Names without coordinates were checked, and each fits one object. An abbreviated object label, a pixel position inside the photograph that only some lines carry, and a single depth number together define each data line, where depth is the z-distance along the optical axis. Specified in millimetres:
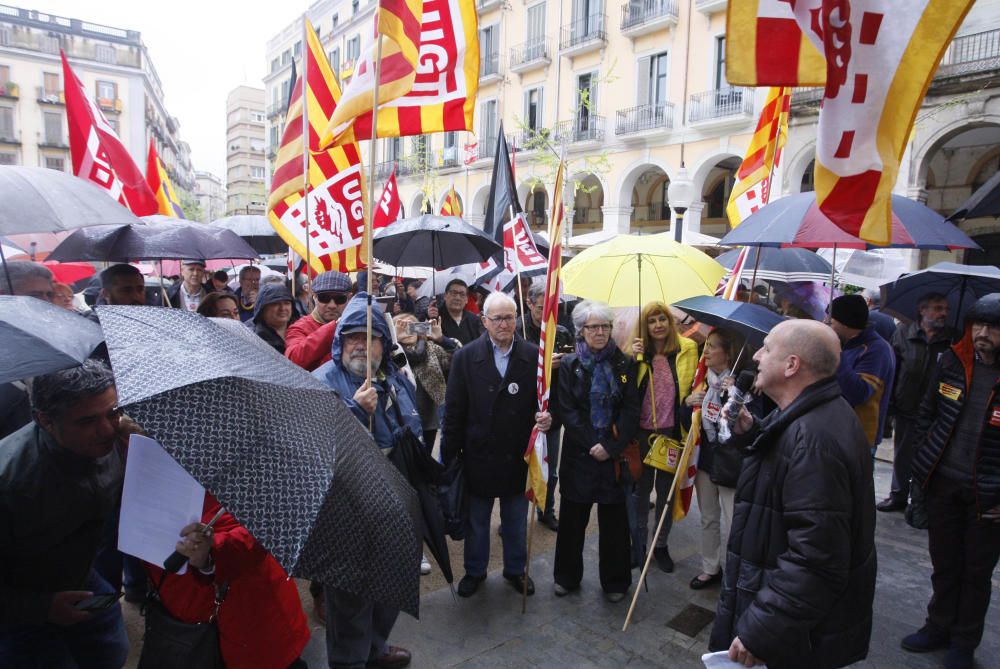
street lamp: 8391
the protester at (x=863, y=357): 3873
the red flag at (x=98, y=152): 5012
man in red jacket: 4324
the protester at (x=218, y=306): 4648
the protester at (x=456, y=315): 5794
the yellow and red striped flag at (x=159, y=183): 7246
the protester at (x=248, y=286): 7422
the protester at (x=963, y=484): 3158
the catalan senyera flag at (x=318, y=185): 5055
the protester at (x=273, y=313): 4574
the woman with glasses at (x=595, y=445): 3834
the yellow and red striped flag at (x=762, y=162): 4773
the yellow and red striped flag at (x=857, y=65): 2000
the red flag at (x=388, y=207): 8062
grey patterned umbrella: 1334
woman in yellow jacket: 4176
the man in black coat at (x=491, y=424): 3912
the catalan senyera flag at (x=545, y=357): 3590
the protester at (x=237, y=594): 2018
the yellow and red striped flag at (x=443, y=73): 3771
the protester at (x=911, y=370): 5176
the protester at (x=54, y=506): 1785
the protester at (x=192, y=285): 7195
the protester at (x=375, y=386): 3084
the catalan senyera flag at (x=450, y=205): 9352
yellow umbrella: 4289
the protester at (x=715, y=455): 3752
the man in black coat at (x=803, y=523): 2010
